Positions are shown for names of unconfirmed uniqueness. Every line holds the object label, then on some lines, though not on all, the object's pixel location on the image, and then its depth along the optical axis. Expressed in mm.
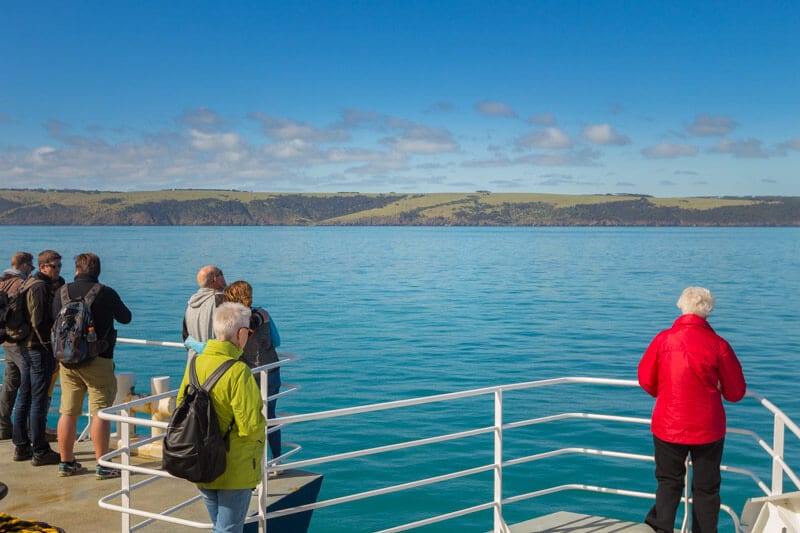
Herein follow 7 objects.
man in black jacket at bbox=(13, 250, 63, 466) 6859
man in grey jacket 6332
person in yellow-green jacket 4086
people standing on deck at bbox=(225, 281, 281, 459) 6367
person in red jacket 4879
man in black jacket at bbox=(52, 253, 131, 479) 6469
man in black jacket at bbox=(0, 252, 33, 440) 7219
